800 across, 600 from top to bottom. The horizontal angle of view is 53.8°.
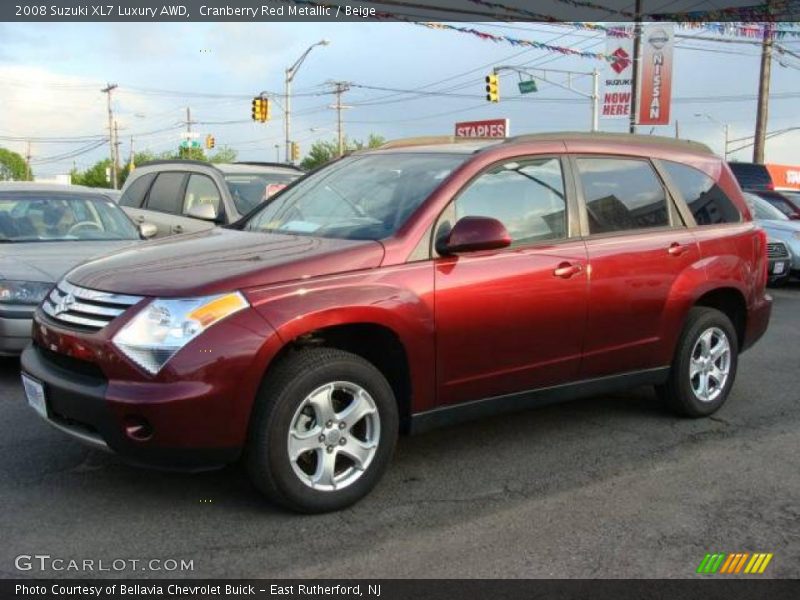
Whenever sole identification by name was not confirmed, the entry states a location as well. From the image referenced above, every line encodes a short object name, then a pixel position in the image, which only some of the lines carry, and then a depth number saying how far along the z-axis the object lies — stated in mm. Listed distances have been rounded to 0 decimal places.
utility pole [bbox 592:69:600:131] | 30672
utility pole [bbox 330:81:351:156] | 57250
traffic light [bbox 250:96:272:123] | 35875
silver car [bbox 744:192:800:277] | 12219
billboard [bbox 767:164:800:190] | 36500
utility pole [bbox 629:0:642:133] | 20922
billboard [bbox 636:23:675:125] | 21969
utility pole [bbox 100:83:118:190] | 68938
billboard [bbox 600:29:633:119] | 22781
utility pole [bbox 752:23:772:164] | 25438
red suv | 3295
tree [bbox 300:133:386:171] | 76000
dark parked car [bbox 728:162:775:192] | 21903
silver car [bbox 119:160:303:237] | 9422
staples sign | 32713
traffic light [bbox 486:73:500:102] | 29344
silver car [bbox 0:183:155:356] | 5691
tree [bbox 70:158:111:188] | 90731
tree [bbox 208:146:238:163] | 87138
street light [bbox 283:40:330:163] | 36344
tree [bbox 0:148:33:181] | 113938
